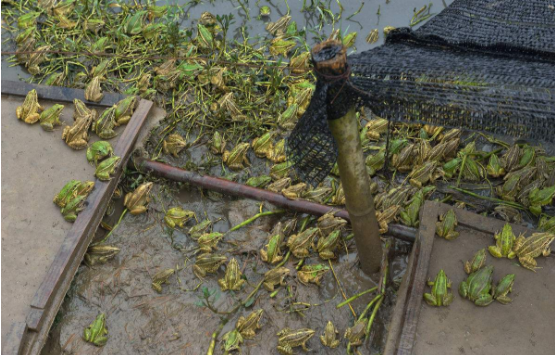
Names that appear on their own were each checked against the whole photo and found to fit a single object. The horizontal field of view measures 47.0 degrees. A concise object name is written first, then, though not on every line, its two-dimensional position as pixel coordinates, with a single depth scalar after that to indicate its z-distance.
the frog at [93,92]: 4.41
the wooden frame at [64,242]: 3.38
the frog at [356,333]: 3.43
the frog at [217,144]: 4.36
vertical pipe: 2.83
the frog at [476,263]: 3.44
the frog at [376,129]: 4.35
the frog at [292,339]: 3.43
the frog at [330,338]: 3.45
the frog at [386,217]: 3.77
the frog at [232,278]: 3.67
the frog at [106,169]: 3.99
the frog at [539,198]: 3.81
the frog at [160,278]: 3.72
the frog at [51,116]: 4.28
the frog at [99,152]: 4.08
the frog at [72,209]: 3.83
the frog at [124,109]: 4.30
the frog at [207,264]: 3.73
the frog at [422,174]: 4.04
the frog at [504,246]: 3.50
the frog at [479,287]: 3.31
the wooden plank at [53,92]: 4.43
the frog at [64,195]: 3.89
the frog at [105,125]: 4.23
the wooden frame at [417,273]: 3.21
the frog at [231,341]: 3.46
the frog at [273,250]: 3.78
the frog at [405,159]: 4.14
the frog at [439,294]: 3.32
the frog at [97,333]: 3.54
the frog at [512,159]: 4.07
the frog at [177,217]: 4.00
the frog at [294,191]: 3.95
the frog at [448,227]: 3.58
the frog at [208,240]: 3.84
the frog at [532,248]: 3.46
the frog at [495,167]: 4.09
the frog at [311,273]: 3.71
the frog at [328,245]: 3.76
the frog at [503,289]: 3.32
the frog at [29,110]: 4.32
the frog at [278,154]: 4.25
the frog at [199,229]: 3.95
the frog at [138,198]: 4.07
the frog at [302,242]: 3.77
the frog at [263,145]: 4.31
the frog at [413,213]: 3.83
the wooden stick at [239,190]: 3.79
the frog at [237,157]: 4.25
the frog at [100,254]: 3.86
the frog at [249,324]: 3.50
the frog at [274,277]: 3.67
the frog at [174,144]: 4.36
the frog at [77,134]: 4.18
